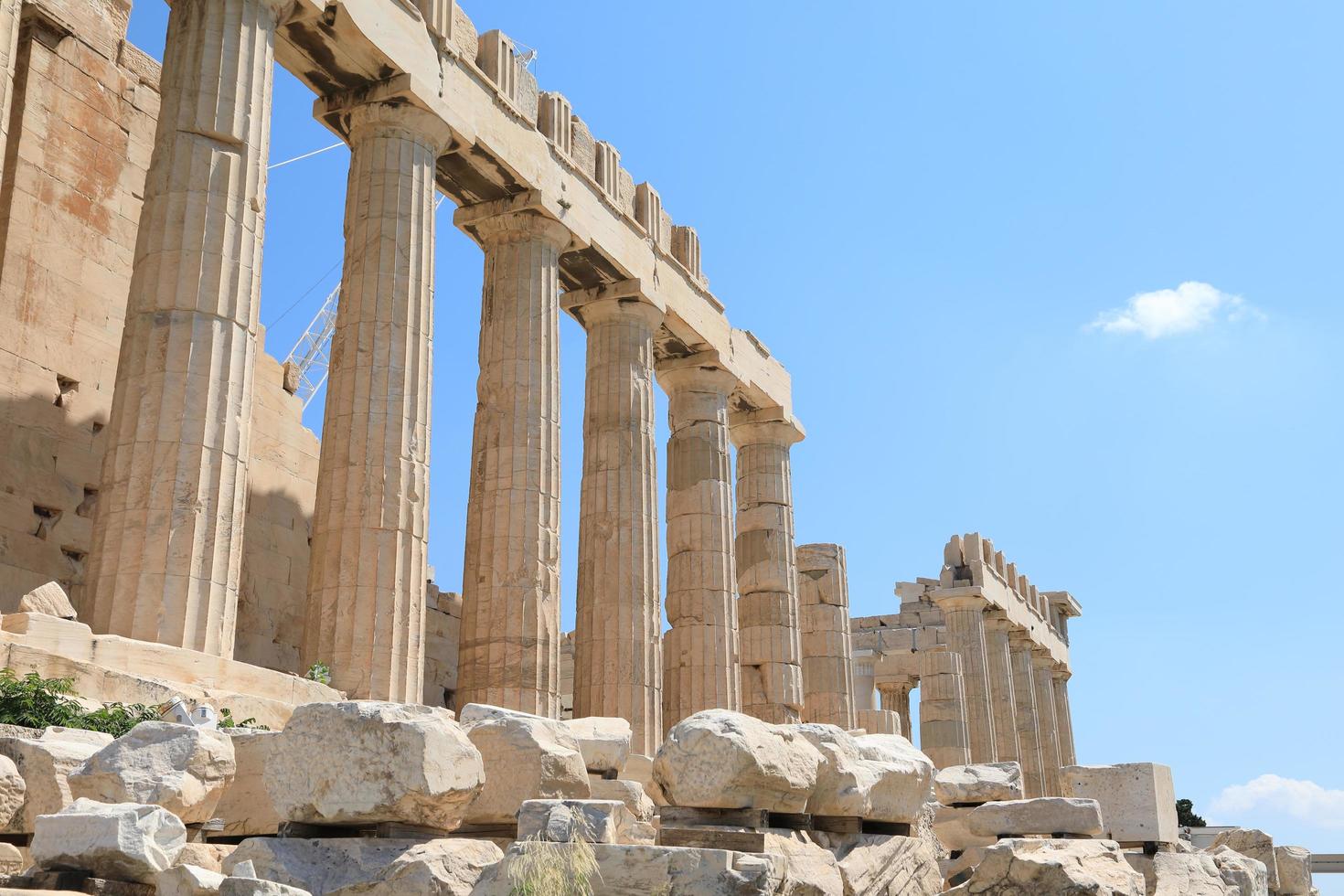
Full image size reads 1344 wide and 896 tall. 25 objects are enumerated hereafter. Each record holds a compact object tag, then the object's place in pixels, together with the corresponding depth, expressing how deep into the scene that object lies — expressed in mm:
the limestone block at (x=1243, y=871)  14242
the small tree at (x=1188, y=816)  57250
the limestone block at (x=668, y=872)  6402
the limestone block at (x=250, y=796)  8602
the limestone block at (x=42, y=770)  7789
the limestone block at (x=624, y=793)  10258
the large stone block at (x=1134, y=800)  15094
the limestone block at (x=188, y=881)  6297
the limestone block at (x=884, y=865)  9016
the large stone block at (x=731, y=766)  8070
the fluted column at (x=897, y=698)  44700
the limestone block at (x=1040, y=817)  12773
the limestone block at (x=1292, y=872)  19297
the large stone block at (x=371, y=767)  7090
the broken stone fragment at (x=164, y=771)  7629
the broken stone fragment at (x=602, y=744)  10719
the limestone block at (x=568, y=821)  6871
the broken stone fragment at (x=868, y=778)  9242
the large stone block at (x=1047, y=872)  8906
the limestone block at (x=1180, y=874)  13117
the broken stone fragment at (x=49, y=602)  12445
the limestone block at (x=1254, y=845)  19172
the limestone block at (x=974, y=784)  14195
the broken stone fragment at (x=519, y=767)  8188
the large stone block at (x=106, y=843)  6652
